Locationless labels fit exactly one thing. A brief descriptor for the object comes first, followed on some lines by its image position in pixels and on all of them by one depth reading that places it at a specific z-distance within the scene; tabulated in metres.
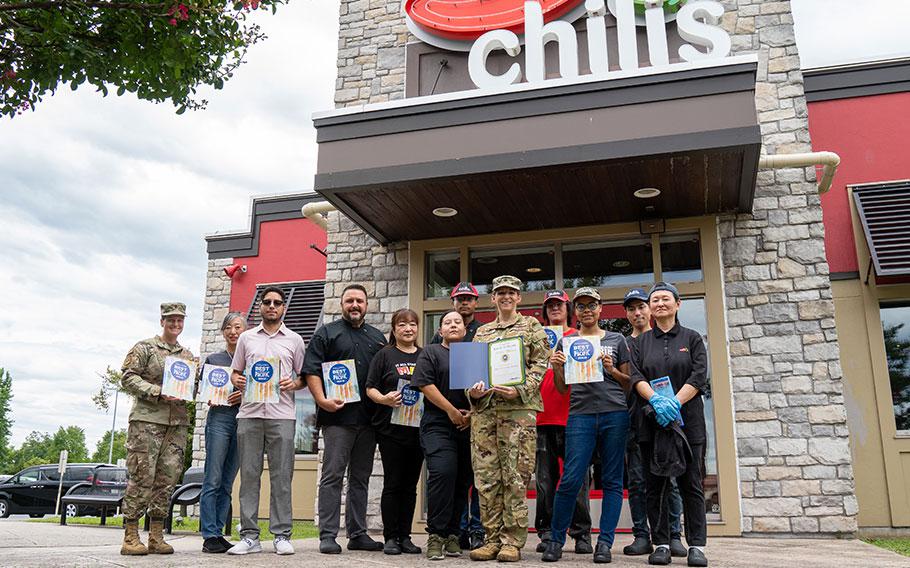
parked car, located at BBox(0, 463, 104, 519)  18.17
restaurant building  6.31
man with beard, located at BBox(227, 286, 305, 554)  4.86
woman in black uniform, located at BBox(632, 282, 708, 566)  4.38
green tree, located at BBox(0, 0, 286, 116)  5.11
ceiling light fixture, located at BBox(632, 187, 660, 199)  6.79
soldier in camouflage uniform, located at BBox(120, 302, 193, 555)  4.83
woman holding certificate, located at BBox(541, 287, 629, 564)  4.57
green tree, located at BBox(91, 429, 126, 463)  84.19
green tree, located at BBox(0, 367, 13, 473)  75.12
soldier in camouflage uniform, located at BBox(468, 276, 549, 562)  4.38
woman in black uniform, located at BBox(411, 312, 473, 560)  4.65
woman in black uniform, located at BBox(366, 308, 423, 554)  5.07
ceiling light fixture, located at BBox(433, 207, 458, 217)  7.34
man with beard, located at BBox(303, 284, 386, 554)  5.10
